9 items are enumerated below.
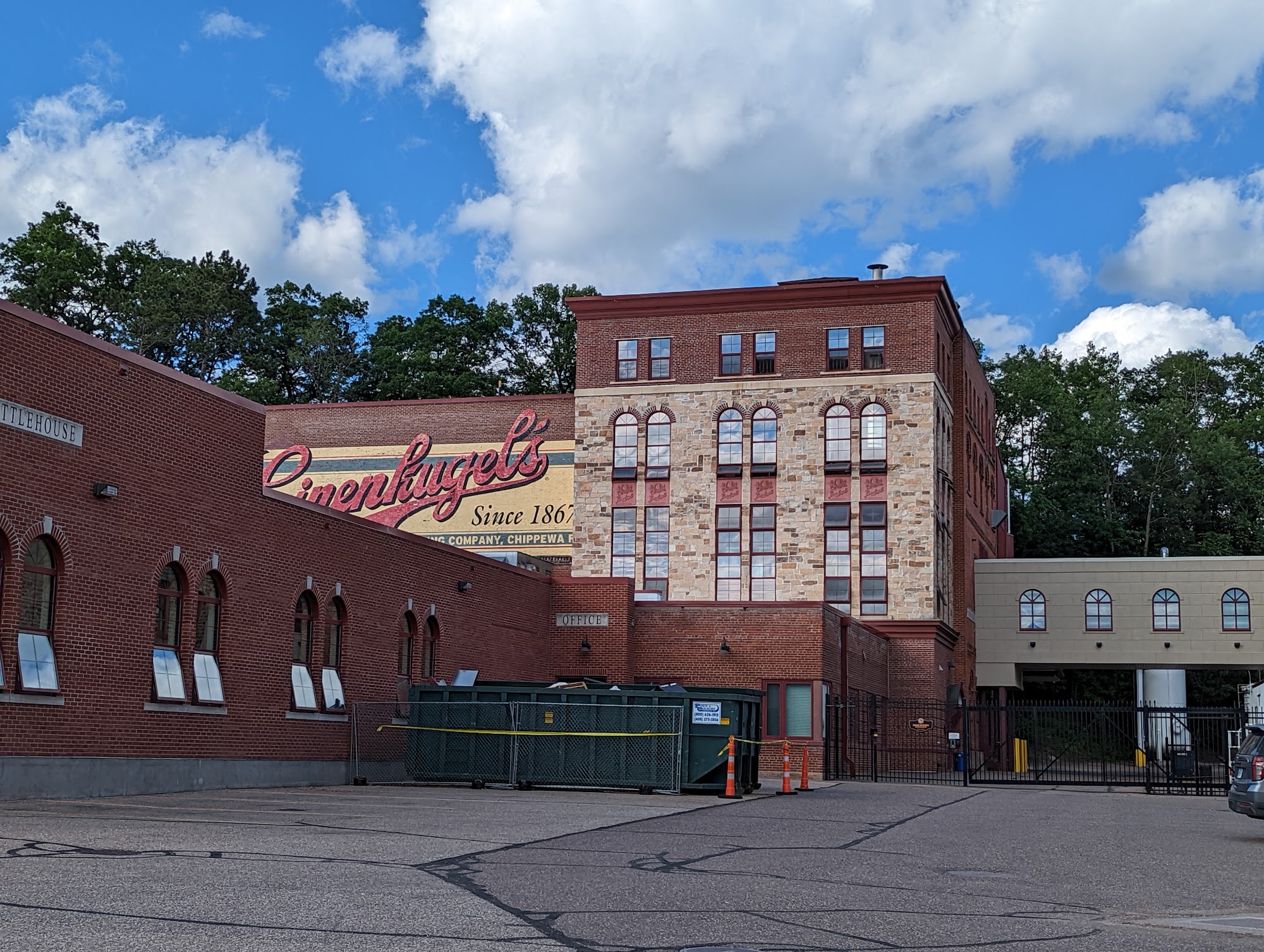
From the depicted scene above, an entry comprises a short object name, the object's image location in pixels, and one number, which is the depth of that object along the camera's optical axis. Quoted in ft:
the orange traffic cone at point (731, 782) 81.97
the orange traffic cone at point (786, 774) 90.52
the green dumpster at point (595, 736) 85.66
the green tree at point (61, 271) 231.30
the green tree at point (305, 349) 243.81
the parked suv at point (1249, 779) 60.44
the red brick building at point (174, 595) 66.18
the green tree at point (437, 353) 236.22
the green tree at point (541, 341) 241.96
